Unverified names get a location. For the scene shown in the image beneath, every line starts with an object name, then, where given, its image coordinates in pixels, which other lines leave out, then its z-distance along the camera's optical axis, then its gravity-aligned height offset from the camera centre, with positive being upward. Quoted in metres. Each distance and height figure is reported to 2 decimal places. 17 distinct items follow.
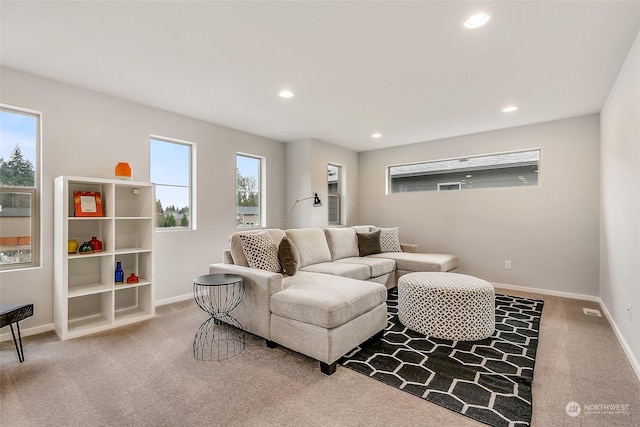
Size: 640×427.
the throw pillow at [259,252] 2.91 -0.36
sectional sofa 2.16 -0.66
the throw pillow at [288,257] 3.09 -0.43
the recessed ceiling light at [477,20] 1.95 +1.33
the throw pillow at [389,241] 4.84 -0.42
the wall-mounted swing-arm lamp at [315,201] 5.08 +0.26
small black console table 2.16 -0.74
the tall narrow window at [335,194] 5.85 +0.43
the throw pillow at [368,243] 4.66 -0.44
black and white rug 1.76 -1.13
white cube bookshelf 2.76 -0.45
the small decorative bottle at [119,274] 3.18 -0.61
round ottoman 2.62 -0.86
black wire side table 2.43 -1.12
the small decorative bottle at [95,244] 3.05 -0.28
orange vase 3.14 +0.50
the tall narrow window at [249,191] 4.75 +0.42
